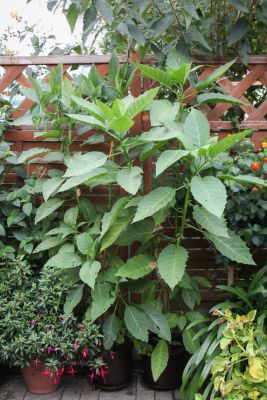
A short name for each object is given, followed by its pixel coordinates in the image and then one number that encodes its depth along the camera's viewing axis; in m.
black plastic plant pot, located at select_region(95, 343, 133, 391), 3.10
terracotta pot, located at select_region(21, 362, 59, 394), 3.04
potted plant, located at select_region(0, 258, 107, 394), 2.84
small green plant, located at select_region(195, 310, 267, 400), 2.33
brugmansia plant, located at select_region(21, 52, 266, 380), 2.56
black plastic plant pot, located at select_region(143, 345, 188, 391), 3.11
